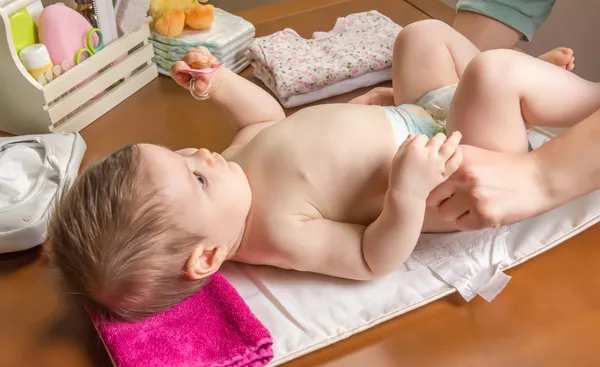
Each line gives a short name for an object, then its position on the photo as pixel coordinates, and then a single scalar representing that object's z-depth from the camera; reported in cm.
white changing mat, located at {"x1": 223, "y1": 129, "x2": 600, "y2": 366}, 86
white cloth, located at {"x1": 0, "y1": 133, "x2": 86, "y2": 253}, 99
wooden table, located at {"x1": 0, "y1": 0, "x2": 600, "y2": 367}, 83
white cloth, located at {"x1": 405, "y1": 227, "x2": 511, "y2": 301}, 90
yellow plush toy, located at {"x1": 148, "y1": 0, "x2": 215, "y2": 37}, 140
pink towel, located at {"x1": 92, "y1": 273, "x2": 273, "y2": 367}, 81
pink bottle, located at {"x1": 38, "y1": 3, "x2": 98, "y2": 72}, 124
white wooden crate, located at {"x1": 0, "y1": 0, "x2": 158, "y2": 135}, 117
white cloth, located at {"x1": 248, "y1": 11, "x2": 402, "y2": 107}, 131
